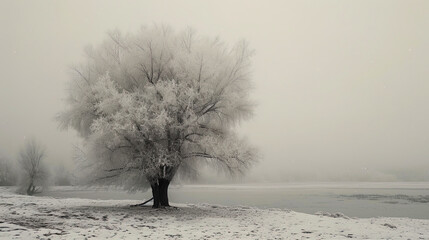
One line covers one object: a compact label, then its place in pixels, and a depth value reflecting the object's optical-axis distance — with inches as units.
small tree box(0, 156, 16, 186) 3929.6
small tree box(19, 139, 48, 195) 2256.4
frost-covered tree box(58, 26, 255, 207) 746.2
